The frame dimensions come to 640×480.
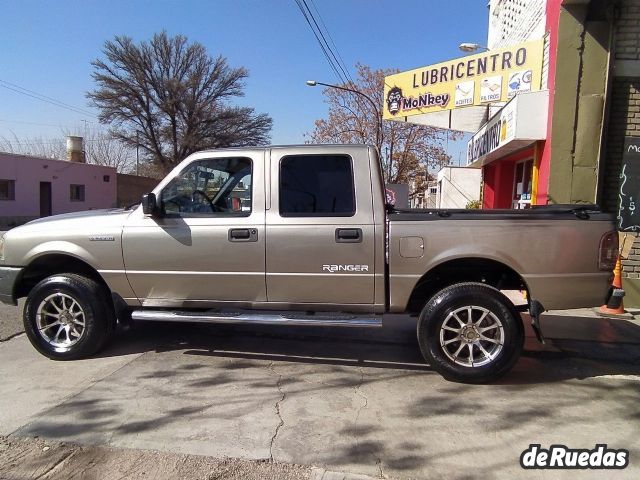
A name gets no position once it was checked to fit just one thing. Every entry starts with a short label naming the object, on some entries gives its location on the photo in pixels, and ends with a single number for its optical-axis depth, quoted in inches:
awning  331.0
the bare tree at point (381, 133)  1226.6
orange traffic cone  179.0
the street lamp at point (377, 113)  899.1
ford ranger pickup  176.2
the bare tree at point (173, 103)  1589.6
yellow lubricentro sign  368.2
